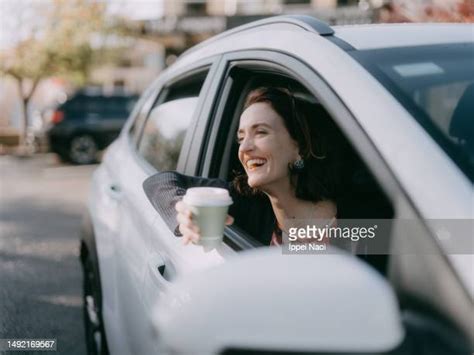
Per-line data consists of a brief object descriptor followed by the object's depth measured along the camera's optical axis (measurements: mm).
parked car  14117
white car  871
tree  18281
